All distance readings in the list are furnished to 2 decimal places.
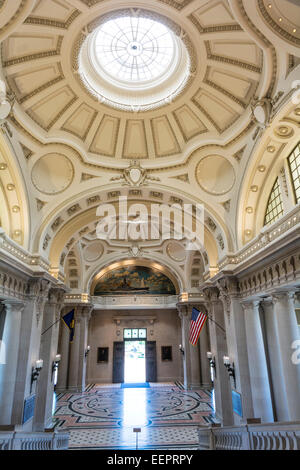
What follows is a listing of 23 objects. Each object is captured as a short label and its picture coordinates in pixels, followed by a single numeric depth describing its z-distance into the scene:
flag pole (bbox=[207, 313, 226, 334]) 15.17
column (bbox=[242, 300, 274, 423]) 11.78
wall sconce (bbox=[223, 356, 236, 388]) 13.16
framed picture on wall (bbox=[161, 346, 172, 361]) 28.12
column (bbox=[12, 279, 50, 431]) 11.52
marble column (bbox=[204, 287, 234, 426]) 14.07
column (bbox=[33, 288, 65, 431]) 13.55
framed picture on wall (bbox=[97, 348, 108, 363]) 27.75
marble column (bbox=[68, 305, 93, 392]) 23.17
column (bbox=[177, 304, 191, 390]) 23.90
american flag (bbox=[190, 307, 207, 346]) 13.62
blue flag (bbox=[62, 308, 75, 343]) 14.17
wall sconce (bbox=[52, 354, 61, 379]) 14.91
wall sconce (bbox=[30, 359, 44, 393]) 12.55
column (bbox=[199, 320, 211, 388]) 23.67
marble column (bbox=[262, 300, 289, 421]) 12.38
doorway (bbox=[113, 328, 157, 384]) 27.56
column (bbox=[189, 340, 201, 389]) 23.47
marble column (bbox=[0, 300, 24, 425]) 11.28
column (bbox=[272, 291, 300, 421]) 9.48
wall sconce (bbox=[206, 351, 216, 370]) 15.36
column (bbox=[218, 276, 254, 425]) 12.16
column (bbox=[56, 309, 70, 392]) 23.06
